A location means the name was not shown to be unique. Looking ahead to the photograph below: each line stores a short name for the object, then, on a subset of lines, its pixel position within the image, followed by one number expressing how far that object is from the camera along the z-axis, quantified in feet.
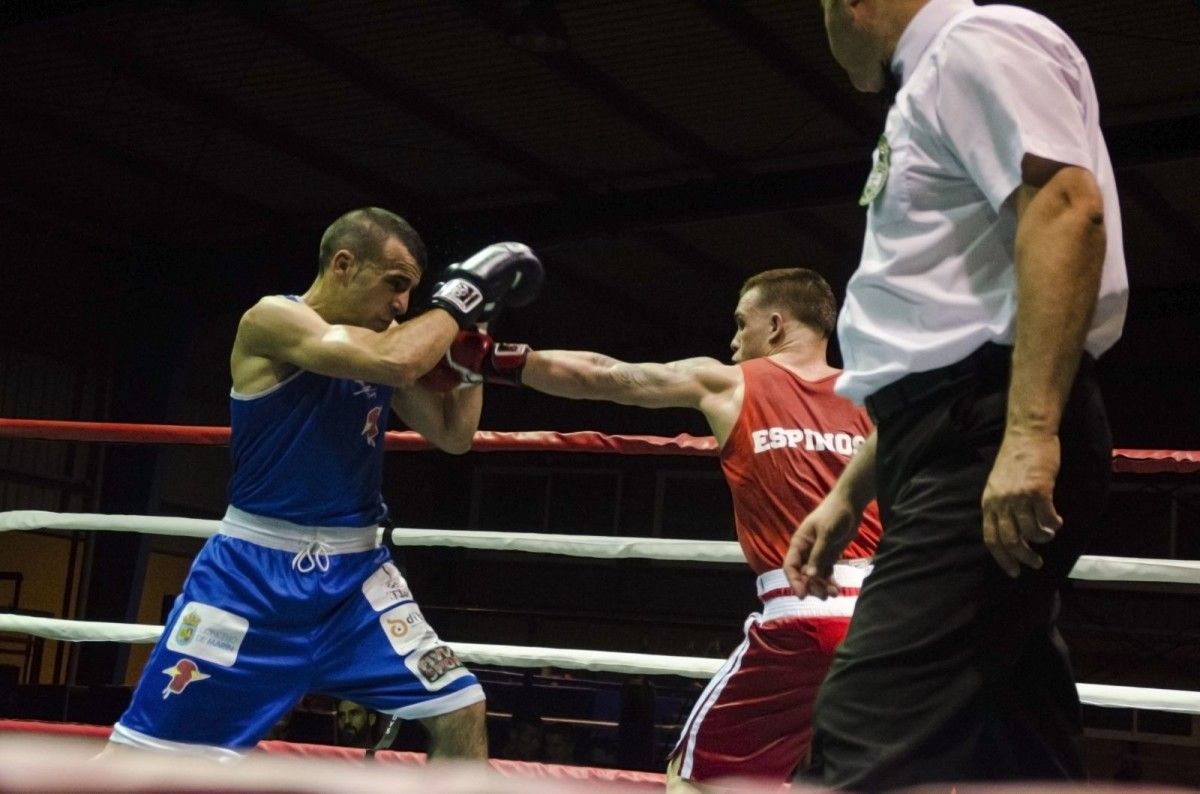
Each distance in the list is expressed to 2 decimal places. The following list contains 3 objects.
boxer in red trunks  8.12
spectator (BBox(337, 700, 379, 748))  18.88
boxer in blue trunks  7.84
